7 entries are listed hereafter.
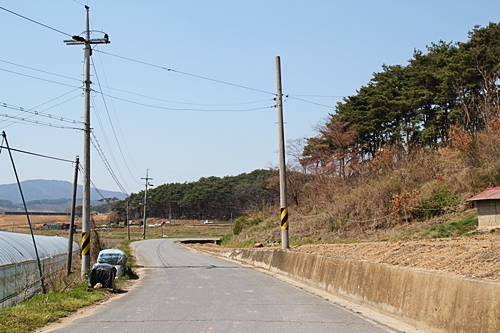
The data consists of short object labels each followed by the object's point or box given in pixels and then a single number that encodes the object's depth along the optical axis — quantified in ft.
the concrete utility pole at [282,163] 73.05
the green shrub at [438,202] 84.94
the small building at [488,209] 61.62
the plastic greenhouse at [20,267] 60.18
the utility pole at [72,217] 92.53
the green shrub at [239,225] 214.69
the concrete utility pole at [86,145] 73.51
